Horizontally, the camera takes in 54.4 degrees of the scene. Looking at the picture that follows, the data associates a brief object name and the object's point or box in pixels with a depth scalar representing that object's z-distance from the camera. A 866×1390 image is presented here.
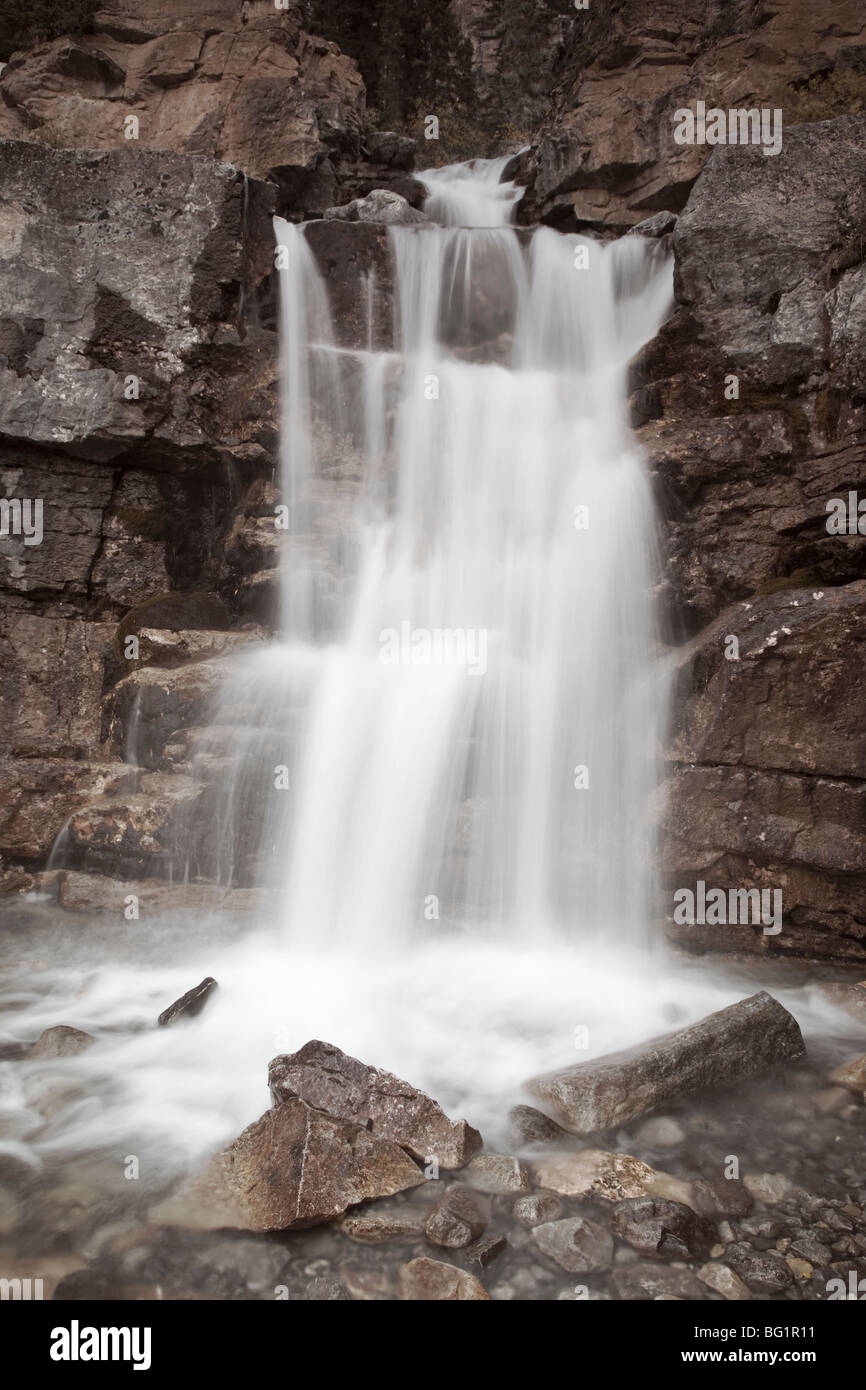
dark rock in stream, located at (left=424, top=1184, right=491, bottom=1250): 3.71
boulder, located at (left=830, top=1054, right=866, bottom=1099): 5.02
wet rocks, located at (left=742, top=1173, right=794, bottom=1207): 4.05
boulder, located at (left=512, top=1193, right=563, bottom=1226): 3.86
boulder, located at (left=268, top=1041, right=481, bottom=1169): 4.30
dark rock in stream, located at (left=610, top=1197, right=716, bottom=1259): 3.67
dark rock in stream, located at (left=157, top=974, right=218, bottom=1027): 5.92
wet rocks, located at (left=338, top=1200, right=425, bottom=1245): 3.75
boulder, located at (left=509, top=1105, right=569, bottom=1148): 4.51
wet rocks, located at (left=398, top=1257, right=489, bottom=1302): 3.42
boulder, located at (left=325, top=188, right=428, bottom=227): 14.57
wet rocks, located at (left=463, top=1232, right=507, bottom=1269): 3.61
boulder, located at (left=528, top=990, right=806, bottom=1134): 4.69
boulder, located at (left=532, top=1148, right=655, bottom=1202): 4.07
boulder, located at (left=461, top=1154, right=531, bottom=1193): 4.09
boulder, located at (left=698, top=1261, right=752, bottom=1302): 3.42
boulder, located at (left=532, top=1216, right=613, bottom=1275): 3.60
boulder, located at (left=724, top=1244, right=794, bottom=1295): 3.48
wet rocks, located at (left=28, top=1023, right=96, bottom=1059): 5.42
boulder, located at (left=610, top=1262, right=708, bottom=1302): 3.44
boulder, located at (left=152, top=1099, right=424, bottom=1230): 3.81
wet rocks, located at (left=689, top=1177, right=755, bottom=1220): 3.95
